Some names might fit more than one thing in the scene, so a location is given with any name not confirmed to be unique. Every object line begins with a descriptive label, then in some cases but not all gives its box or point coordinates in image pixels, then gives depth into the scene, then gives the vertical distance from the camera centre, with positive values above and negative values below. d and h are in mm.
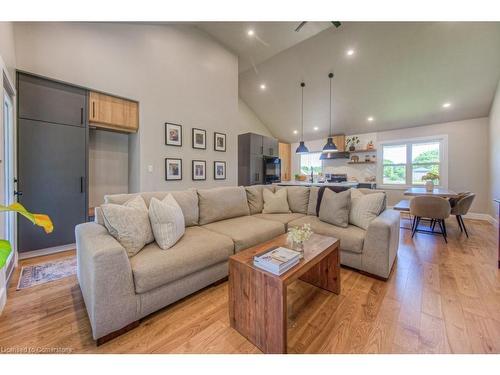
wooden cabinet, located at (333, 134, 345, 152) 6664 +1410
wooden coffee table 1161 -697
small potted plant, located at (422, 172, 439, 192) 4066 +44
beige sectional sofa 1288 -549
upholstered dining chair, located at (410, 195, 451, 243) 3152 -359
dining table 3462 -151
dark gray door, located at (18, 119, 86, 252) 2537 +80
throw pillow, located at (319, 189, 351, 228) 2395 -286
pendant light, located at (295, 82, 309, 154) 5340 +950
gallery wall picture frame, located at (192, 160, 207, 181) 4103 +306
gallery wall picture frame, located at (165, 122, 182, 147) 3689 +936
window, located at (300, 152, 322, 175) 7617 +854
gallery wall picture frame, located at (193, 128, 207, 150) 4074 +944
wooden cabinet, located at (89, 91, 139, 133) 3008 +1122
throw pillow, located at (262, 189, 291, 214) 3141 -281
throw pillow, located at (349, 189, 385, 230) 2303 -272
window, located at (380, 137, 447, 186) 5449 +688
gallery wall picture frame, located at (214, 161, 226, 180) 4465 +332
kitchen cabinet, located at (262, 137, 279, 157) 6227 +1214
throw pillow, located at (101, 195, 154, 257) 1559 -325
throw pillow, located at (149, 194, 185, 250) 1716 -338
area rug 2012 -954
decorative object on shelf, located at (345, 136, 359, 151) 6581 +1418
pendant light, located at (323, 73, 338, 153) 5006 +946
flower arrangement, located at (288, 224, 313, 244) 1562 -387
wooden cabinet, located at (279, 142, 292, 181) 7782 +970
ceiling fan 3517 +2825
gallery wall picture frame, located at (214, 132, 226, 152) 4423 +957
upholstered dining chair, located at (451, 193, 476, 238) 3365 -331
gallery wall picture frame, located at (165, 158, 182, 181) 3710 +292
